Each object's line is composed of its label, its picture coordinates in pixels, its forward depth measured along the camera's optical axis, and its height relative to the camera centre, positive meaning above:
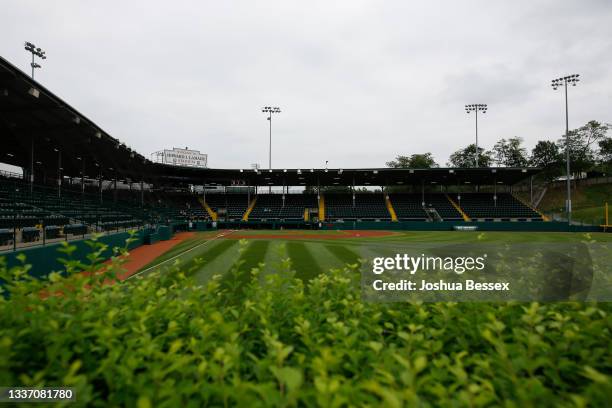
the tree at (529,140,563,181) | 78.06 +13.98
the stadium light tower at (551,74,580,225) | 45.14 +20.71
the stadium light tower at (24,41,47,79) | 34.66 +19.69
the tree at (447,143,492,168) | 92.38 +17.00
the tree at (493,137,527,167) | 88.25 +16.96
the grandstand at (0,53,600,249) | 18.23 +2.92
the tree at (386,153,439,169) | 93.26 +15.66
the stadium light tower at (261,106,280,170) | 65.81 +22.79
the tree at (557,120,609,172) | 72.09 +16.30
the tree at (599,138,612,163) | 69.75 +14.22
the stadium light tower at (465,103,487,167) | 64.19 +22.78
